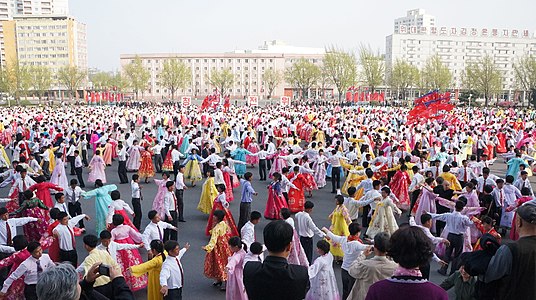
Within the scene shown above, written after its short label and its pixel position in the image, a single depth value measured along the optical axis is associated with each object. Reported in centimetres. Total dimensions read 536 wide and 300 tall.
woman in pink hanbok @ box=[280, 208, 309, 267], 577
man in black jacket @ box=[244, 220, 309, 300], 257
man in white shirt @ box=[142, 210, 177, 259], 578
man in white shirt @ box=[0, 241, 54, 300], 475
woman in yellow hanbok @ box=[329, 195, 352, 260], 653
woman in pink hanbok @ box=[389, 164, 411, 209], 954
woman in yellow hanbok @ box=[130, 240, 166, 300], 480
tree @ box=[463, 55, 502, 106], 4230
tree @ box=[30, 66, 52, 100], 5722
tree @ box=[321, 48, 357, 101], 5066
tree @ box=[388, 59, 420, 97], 5303
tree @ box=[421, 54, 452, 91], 4922
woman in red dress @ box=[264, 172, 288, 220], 875
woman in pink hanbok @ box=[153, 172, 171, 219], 804
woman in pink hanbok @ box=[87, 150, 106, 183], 1201
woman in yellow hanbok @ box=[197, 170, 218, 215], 903
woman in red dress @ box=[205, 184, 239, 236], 697
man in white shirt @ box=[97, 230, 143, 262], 509
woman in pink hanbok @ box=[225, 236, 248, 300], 498
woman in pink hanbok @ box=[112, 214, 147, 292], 582
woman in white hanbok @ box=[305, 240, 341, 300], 482
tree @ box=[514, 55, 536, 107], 4124
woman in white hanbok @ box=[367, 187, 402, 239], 698
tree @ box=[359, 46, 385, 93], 4878
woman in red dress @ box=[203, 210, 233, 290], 599
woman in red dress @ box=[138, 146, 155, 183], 1280
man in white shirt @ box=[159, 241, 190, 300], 474
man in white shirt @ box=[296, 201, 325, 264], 616
